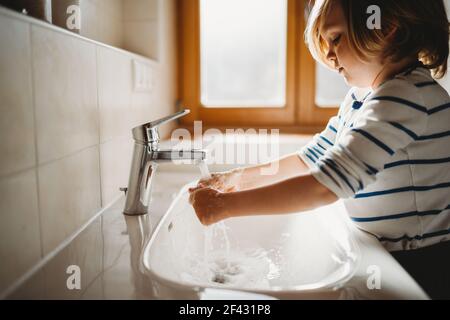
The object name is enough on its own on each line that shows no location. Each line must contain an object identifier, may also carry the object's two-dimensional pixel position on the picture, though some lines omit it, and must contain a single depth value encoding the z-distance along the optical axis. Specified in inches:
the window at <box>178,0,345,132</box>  70.0
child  26.1
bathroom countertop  21.0
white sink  24.7
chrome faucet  33.3
